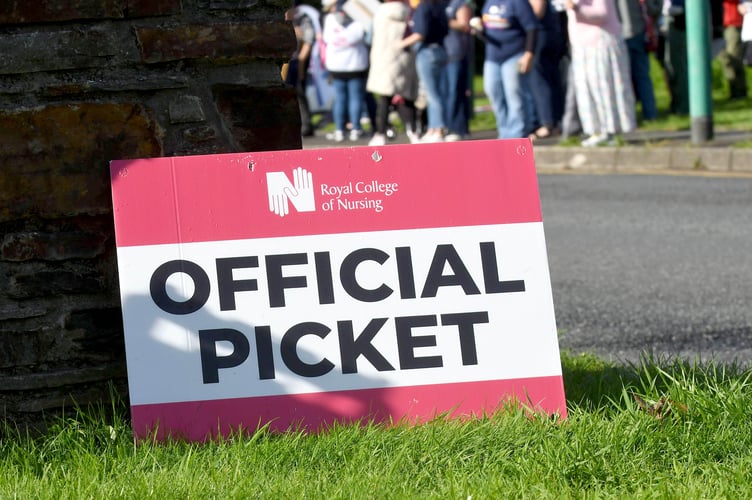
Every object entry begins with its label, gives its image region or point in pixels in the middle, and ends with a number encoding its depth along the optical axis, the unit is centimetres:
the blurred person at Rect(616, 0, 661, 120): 1475
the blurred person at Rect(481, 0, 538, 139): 1316
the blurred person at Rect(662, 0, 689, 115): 1748
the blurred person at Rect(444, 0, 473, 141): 1513
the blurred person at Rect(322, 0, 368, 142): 1606
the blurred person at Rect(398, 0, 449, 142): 1404
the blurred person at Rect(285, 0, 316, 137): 1823
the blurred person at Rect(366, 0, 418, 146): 1462
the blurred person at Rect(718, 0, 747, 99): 1809
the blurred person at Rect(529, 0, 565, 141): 1420
